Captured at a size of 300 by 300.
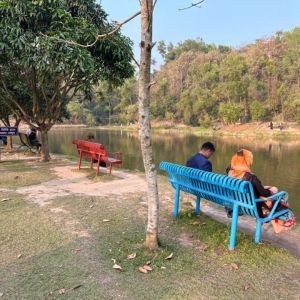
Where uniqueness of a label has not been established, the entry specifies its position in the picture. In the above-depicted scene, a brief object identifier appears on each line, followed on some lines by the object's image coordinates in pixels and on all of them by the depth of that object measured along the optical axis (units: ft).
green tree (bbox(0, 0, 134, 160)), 28.12
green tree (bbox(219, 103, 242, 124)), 172.86
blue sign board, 39.83
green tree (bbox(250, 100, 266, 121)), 169.78
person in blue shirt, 16.55
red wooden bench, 28.79
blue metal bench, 13.15
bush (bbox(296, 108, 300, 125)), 148.77
